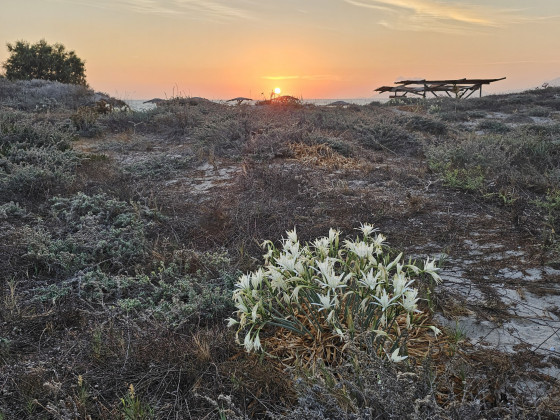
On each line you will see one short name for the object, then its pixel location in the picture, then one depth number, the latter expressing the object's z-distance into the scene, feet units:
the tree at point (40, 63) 82.23
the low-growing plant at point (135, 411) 6.24
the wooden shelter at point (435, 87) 77.92
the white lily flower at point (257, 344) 7.11
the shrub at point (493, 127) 36.70
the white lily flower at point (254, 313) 7.20
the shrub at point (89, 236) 12.14
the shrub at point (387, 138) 28.22
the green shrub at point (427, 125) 34.27
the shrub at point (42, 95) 45.55
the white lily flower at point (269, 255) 8.61
